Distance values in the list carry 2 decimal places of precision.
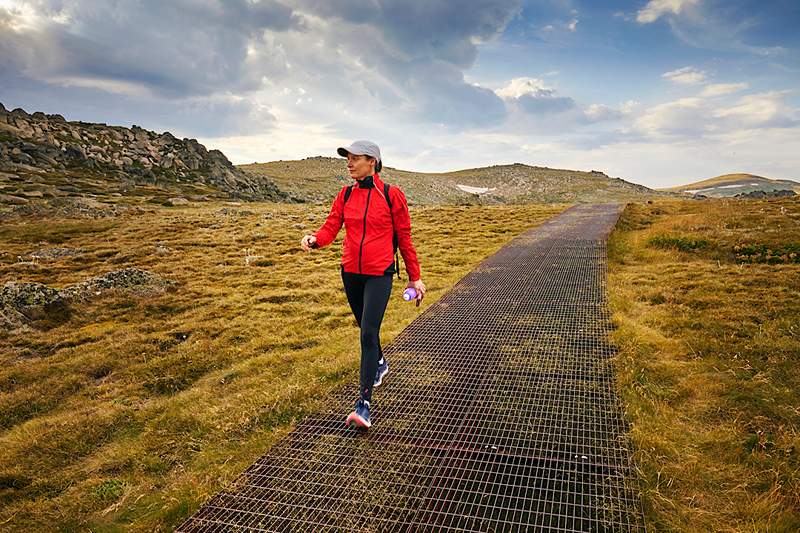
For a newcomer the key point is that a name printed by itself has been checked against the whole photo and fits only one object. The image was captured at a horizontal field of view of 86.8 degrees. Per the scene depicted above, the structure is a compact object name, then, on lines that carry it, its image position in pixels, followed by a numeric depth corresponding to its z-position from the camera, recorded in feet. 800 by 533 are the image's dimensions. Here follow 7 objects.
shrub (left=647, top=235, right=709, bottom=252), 40.98
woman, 14.56
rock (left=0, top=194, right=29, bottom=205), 105.91
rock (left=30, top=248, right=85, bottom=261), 56.83
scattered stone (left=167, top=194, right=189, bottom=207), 129.04
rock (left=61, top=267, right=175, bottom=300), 36.16
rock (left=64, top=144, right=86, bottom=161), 195.11
